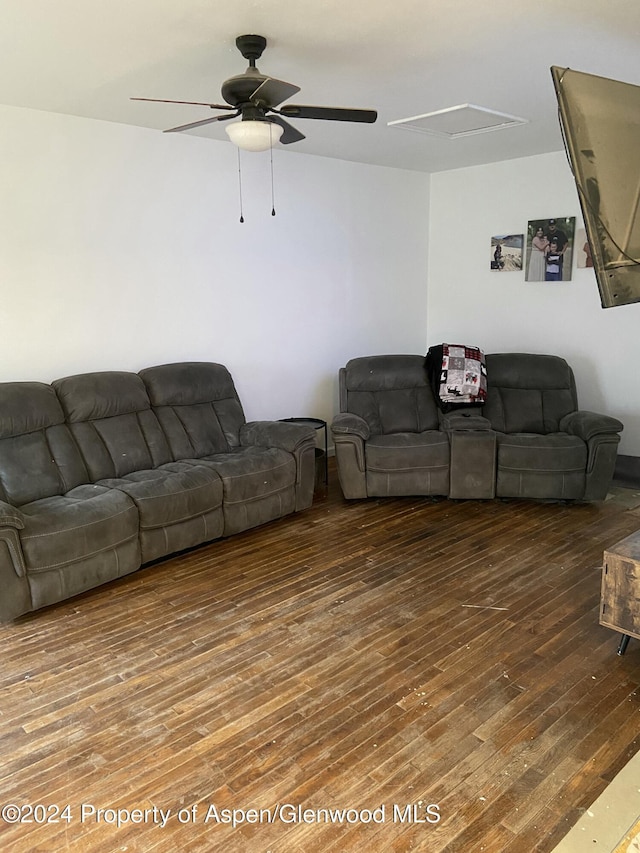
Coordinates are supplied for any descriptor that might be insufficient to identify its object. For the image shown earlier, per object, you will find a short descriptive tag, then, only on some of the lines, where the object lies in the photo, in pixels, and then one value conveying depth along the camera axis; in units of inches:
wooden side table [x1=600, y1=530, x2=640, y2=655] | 95.4
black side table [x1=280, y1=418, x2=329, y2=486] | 189.0
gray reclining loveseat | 166.9
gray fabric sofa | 115.5
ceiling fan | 98.9
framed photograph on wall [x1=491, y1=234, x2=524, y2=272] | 214.5
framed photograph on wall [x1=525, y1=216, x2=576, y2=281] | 200.8
